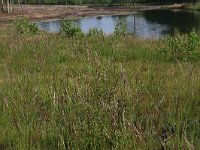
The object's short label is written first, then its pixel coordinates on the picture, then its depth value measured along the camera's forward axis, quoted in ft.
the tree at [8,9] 199.93
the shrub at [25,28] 60.19
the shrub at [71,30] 51.86
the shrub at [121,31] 48.75
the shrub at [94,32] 52.59
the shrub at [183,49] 31.97
